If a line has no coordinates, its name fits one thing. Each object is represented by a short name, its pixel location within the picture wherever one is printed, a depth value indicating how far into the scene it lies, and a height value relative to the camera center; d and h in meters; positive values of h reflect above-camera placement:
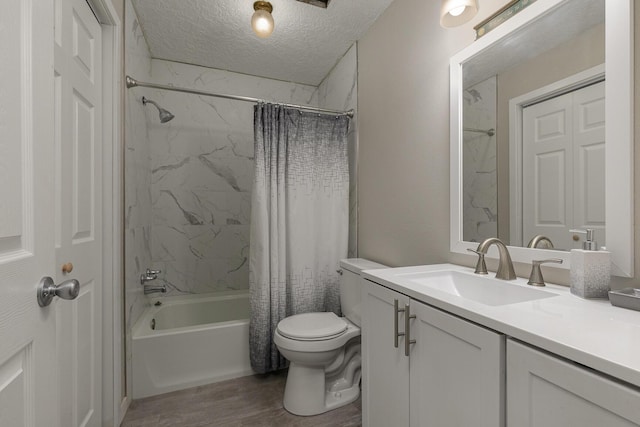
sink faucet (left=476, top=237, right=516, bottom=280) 1.06 -0.17
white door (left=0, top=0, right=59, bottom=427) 0.52 +0.00
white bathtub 1.80 -0.93
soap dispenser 0.80 -0.17
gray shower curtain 1.98 -0.04
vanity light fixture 1.14 +0.82
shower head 2.13 +0.72
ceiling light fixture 1.63 +1.08
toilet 1.61 -0.81
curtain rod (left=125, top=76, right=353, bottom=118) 1.73 +0.79
